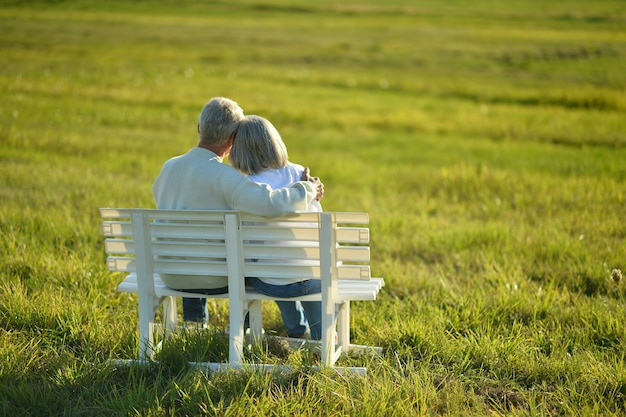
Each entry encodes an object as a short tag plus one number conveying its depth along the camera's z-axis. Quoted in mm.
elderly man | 8562
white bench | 8273
